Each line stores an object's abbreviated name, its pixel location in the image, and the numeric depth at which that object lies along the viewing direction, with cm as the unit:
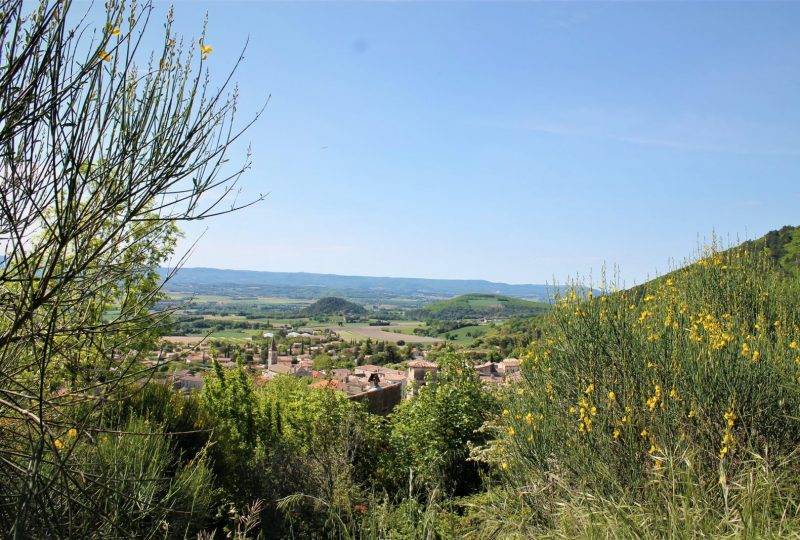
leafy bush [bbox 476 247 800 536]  352
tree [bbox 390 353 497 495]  898
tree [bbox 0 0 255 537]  211
